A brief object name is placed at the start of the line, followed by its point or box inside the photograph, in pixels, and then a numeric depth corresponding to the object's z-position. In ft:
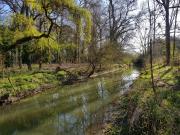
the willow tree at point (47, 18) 30.35
